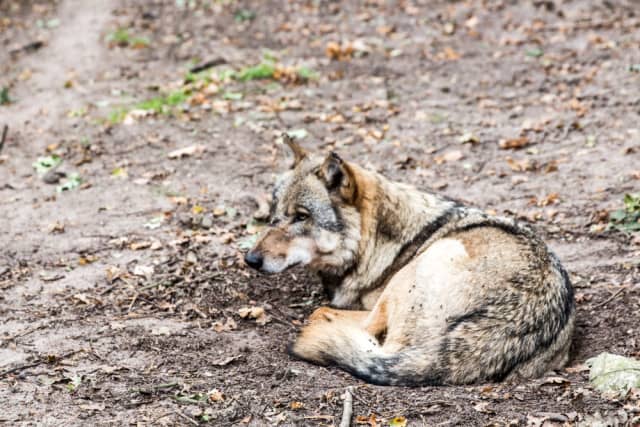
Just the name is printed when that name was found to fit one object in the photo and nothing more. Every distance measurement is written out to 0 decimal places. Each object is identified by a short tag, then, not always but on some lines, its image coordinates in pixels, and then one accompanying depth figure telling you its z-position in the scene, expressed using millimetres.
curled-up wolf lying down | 9648
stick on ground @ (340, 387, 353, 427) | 8797
